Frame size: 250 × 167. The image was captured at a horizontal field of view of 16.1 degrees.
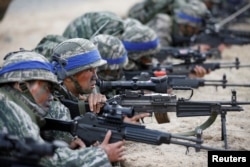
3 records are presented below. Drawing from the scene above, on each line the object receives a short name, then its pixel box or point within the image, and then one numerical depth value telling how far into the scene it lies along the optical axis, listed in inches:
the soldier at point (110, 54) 446.9
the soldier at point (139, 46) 544.2
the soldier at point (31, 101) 258.9
